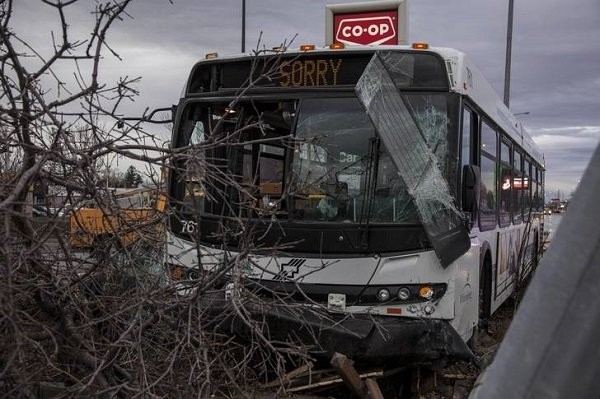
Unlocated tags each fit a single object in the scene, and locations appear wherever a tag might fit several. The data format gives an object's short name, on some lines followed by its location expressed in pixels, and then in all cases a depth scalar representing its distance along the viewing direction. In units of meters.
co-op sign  8.84
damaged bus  5.27
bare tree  2.71
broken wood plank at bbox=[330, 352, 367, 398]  4.71
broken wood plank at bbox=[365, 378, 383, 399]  4.90
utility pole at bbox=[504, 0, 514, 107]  21.97
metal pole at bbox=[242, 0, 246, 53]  21.47
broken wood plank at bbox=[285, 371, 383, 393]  5.11
